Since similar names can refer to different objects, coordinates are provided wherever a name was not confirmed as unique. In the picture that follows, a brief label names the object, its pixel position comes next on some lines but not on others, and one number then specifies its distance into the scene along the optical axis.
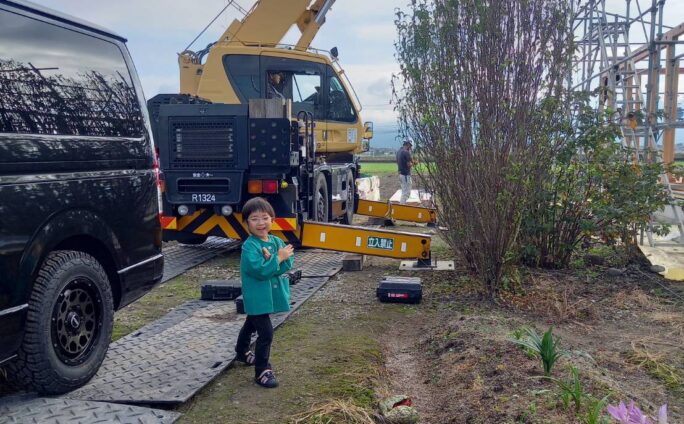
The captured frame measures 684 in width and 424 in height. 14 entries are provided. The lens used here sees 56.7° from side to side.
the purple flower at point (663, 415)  2.22
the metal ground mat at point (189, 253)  8.59
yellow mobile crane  8.23
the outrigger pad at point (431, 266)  8.08
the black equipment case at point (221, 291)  6.68
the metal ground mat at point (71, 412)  3.61
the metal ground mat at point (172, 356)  4.08
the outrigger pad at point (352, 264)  8.43
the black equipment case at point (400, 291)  6.63
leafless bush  6.24
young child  4.15
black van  3.52
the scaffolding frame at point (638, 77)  8.35
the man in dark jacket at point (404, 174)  16.81
